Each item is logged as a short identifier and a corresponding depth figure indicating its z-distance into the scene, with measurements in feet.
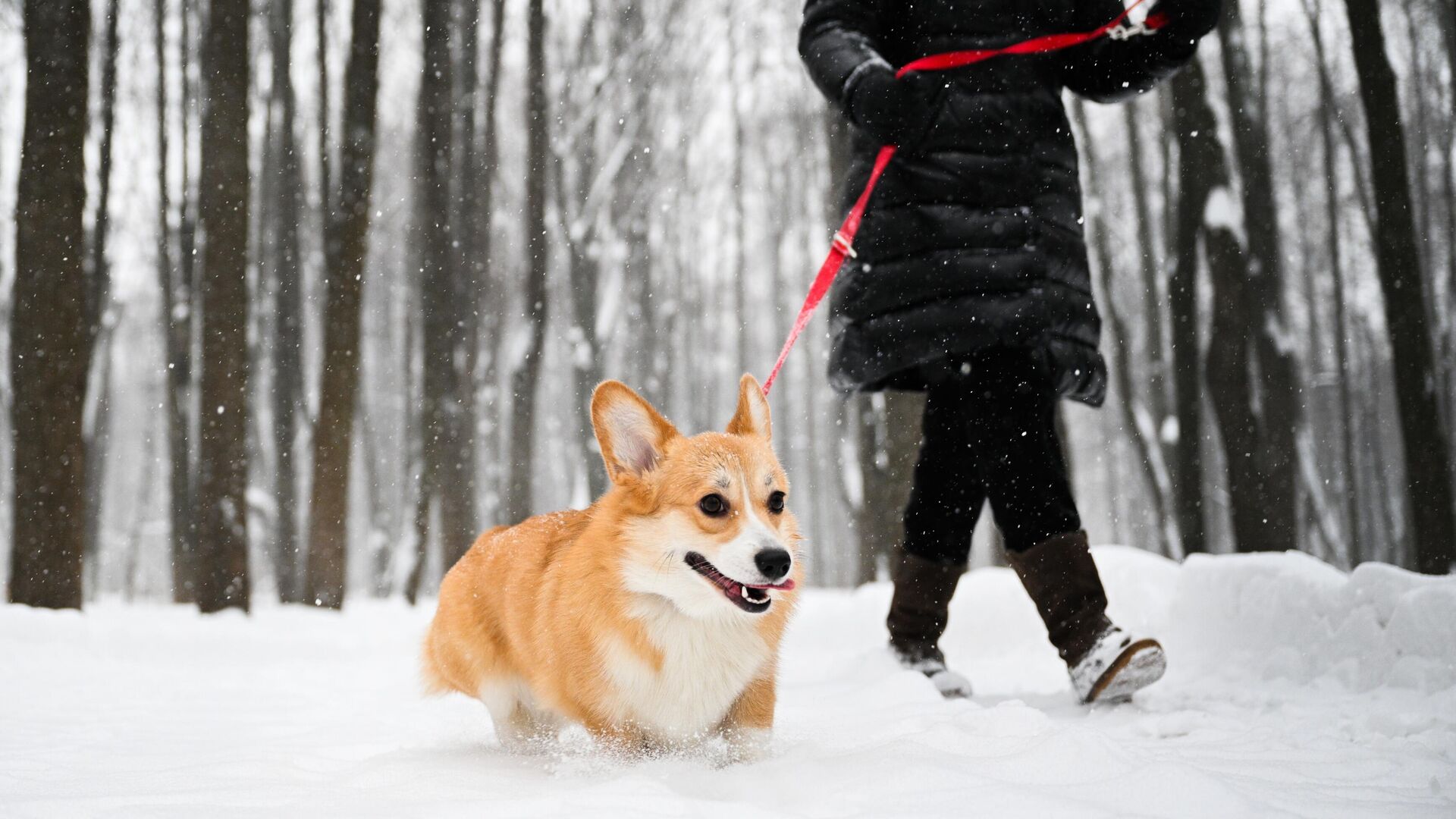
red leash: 11.21
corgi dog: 8.40
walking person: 10.87
